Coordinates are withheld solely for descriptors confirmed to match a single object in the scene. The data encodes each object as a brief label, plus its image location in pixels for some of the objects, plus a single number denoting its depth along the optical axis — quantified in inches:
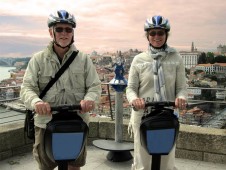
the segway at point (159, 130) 95.1
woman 114.0
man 105.2
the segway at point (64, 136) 89.0
